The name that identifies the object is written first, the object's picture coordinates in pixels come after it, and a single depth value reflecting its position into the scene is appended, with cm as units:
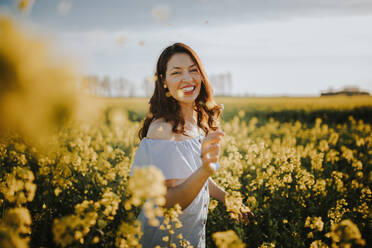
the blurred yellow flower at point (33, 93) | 69
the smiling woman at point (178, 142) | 153
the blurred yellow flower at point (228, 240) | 89
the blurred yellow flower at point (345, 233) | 97
